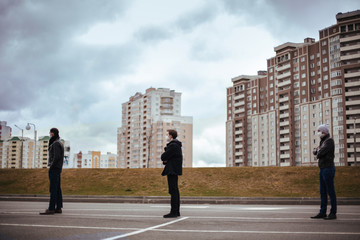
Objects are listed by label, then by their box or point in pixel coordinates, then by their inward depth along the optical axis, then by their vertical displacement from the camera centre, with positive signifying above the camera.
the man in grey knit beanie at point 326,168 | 8.73 +0.07
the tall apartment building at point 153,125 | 163.75 +18.51
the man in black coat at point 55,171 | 9.81 -0.01
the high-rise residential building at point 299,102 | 101.62 +19.80
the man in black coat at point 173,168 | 9.09 +0.07
